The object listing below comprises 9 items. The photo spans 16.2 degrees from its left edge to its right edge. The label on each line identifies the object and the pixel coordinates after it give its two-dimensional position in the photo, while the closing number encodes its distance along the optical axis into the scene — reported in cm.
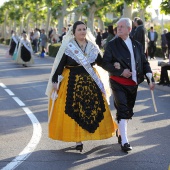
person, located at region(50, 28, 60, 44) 3716
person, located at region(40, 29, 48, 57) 3499
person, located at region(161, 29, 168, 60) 2981
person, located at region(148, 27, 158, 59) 2950
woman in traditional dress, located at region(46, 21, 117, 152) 788
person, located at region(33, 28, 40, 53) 3938
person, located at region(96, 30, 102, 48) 3456
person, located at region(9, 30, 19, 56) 2834
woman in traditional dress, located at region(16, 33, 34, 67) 2547
